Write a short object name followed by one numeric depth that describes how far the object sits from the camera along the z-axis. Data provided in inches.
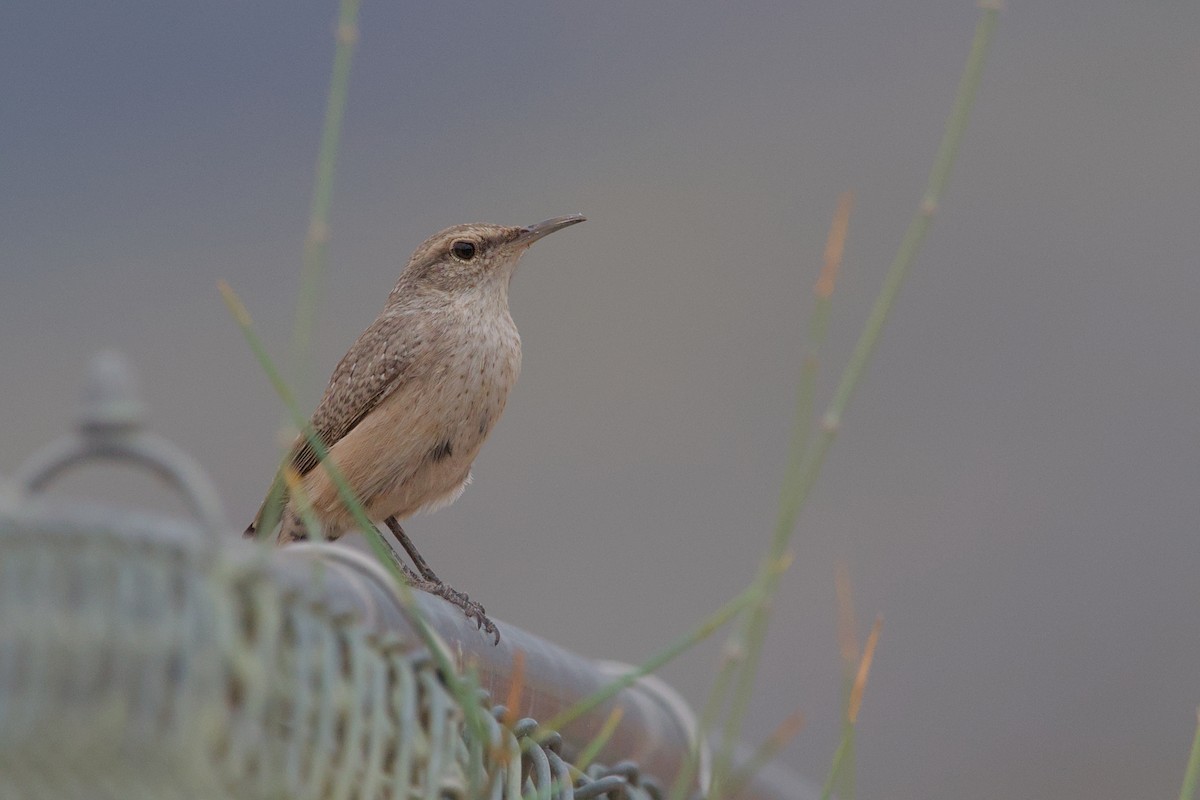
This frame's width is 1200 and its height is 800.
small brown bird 186.4
